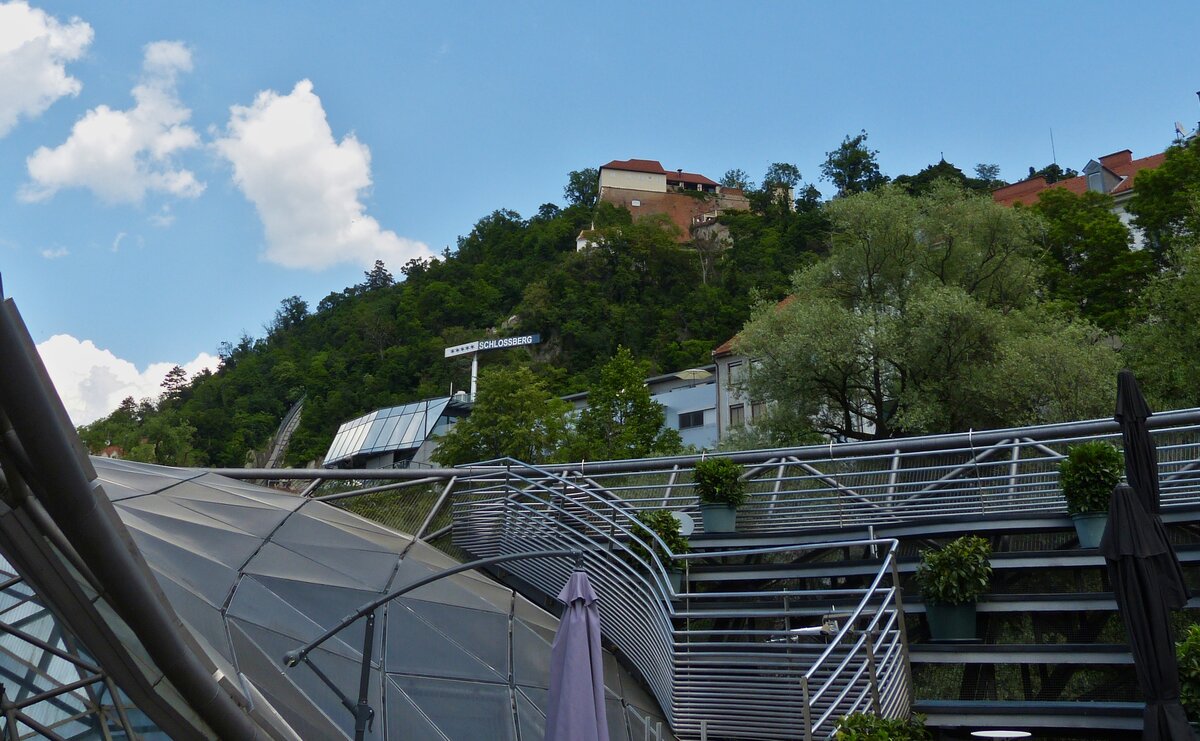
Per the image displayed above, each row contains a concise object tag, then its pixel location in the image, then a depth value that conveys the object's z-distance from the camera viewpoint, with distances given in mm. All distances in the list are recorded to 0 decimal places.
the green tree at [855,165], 100000
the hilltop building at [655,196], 145875
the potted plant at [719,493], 19906
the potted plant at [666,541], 18500
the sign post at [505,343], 99906
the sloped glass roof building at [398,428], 79375
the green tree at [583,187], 156500
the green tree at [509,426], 50656
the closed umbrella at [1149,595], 12180
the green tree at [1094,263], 44344
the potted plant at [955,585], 15812
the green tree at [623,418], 50688
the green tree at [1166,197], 44094
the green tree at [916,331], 30094
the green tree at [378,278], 160625
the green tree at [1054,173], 109625
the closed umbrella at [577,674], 11062
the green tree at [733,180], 155250
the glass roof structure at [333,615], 14852
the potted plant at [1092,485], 16031
